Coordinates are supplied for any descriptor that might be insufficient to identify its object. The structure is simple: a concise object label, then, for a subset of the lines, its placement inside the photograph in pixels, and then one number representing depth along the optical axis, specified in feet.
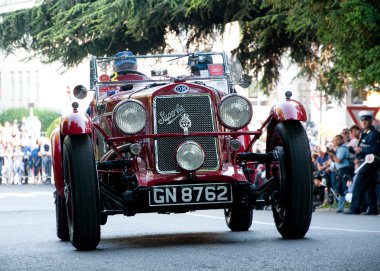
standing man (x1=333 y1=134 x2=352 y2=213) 78.22
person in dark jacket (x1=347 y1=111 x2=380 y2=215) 71.46
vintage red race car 39.22
